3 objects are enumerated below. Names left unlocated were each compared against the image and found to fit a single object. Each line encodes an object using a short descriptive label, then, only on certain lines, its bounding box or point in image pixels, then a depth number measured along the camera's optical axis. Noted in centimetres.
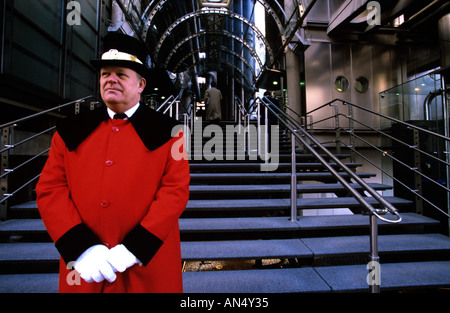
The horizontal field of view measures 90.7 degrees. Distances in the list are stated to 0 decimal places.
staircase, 196
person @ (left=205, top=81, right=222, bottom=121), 734
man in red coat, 91
